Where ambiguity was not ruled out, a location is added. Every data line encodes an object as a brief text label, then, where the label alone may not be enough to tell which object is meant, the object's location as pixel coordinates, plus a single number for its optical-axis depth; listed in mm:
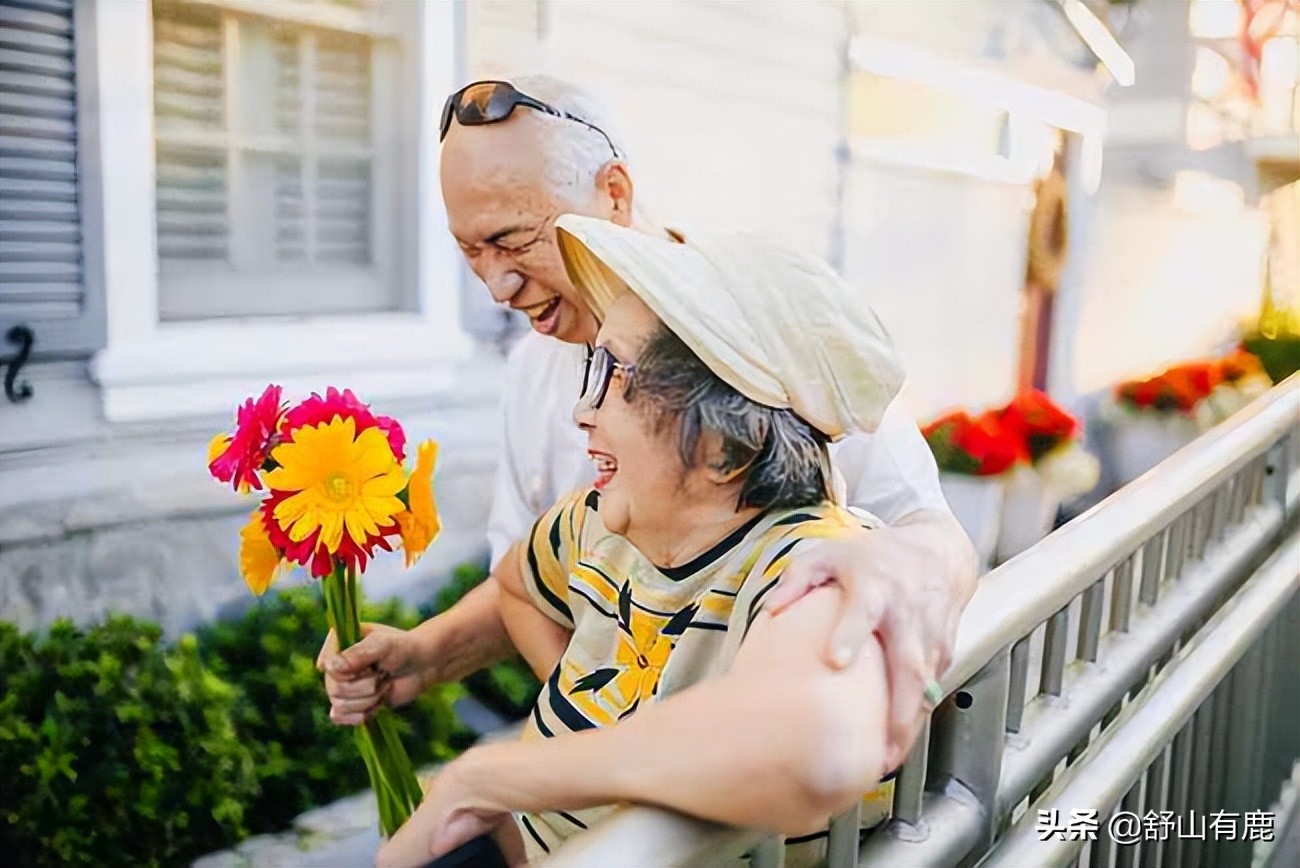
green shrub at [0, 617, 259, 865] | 1045
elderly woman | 726
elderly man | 1061
